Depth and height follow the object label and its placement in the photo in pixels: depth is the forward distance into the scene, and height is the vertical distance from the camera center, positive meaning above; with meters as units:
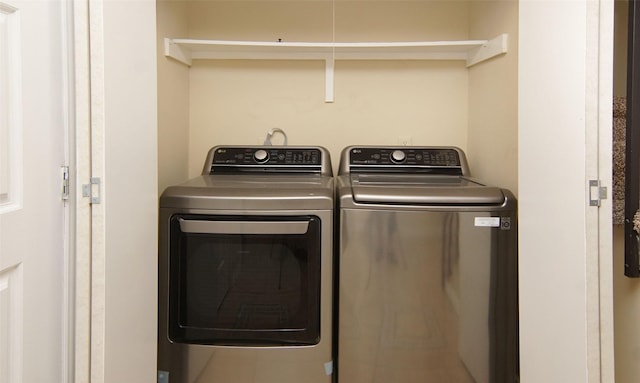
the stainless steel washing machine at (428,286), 1.58 -0.39
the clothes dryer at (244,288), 1.59 -0.41
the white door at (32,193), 1.00 -0.05
